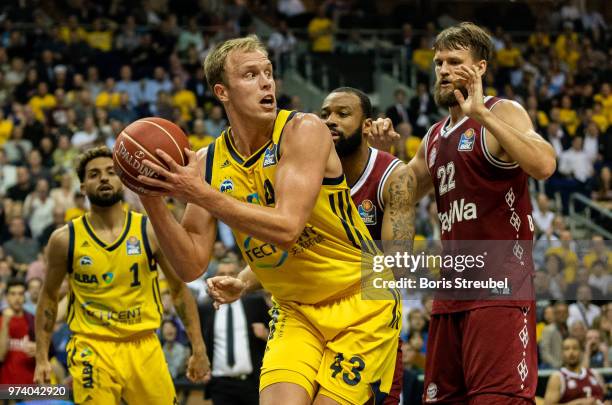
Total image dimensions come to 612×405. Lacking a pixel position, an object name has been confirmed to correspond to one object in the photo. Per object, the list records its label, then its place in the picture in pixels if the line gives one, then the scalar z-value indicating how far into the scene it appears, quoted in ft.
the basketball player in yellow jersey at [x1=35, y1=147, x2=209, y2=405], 24.36
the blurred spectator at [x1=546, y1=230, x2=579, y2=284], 43.75
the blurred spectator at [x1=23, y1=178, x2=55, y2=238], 46.98
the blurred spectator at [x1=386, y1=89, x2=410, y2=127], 61.52
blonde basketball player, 16.16
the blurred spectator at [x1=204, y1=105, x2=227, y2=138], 56.80
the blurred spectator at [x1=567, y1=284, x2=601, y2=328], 42.55
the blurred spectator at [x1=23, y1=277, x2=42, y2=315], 37.86
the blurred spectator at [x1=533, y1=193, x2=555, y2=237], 52.19
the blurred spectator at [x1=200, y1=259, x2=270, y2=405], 31.96
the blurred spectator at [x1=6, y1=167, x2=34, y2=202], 48.16
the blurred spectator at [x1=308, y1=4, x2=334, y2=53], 72.49
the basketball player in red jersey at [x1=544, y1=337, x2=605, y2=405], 32.58
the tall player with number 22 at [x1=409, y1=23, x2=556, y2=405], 18.04
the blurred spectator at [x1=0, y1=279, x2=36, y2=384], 32.60
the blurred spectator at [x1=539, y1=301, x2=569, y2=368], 38.70
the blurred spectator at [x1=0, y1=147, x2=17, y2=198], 49.08
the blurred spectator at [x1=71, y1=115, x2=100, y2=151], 51.88
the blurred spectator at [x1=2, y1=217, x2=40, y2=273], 44.57
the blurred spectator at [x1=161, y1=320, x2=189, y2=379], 36.81
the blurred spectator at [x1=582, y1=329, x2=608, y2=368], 36.78
